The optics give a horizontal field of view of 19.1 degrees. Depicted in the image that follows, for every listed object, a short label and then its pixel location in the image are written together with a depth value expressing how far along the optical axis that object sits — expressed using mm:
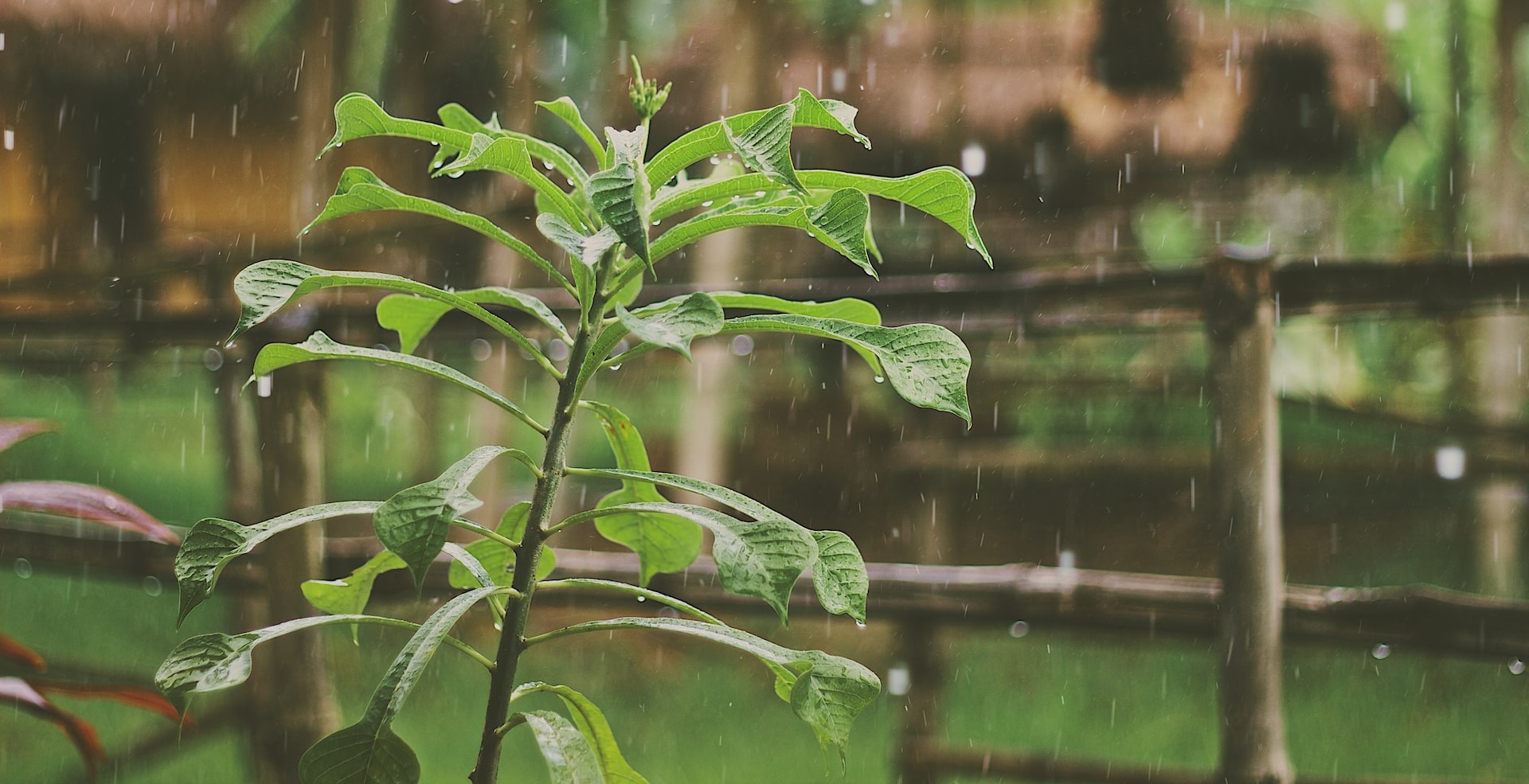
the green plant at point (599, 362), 4332
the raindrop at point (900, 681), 6981
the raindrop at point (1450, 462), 11020
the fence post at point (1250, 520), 6374
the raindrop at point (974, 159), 16480
